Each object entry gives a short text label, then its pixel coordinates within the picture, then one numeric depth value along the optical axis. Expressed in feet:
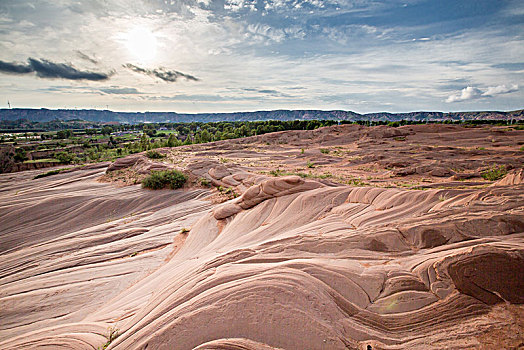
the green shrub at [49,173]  113.50
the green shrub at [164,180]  72.49
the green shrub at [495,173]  64.03
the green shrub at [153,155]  125.32
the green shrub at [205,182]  76.84
